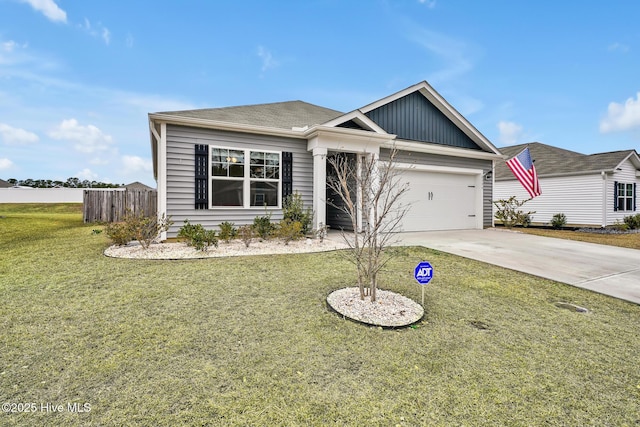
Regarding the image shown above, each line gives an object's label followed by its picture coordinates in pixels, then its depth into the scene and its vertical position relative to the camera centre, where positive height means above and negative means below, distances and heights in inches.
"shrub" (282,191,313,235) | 296.5 -6.9
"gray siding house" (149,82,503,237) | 280.2 +59.4
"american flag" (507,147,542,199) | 420.8 +56.2
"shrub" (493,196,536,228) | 494.9 -13.1
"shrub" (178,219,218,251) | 227.0 -24.9
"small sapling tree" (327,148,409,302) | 125.8 -7.7
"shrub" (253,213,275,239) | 273.7 -19.3
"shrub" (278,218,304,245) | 268.1 -21.5
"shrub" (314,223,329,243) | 284.7 -25.2
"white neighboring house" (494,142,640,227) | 533.6 +45.8
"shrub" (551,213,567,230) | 543.8 -21.0
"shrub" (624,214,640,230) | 501.4 -19.7
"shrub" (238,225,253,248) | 247.9 -24.9
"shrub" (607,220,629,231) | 490.6 -27.9
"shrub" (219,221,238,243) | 261.0 -23.4
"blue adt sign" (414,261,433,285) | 120.3 -27.2
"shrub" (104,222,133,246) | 235.5 -22.7
